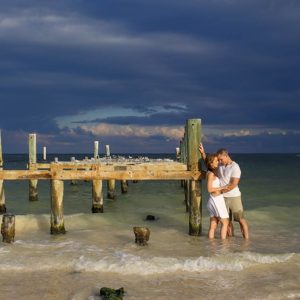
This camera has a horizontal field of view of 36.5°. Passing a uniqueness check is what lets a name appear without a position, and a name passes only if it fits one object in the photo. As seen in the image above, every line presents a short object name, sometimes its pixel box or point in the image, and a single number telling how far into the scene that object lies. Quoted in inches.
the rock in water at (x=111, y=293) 242.7
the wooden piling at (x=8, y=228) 387.1
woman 370.6
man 366.0
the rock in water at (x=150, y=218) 559.1
